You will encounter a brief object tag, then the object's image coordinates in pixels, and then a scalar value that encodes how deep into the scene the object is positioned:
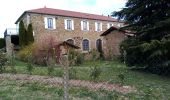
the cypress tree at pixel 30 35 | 15.75
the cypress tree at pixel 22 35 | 15.68
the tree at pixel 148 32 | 6.75
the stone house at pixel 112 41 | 16.30
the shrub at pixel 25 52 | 12.80
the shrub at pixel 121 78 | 5.36
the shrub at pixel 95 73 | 5.59
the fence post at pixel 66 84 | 3.22
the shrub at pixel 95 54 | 16.73
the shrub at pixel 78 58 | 11.71
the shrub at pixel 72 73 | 5.90
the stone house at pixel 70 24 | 16.62
